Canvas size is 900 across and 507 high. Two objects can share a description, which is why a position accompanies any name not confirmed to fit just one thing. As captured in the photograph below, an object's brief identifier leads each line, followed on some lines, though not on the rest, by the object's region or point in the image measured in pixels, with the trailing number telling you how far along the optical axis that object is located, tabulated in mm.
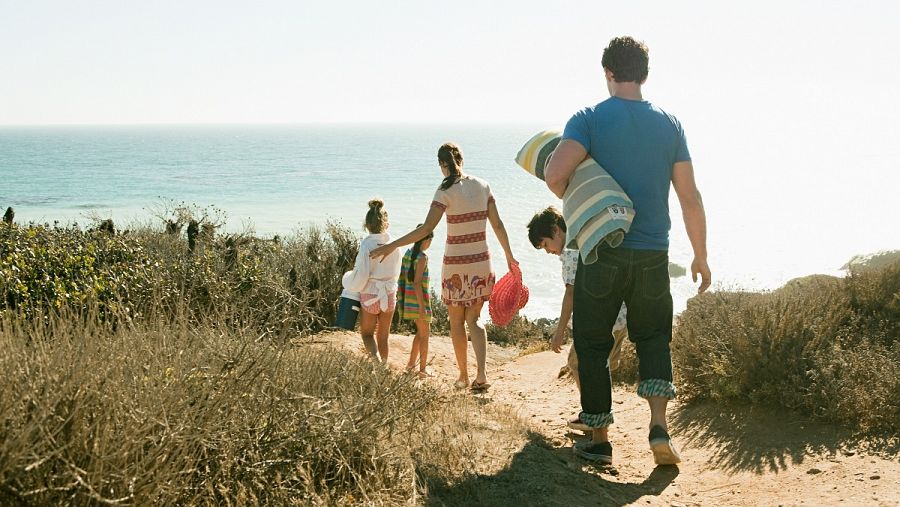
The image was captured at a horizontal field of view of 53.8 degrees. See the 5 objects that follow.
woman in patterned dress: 7348
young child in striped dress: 8070
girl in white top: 8062
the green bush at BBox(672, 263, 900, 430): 5801
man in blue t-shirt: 4988
